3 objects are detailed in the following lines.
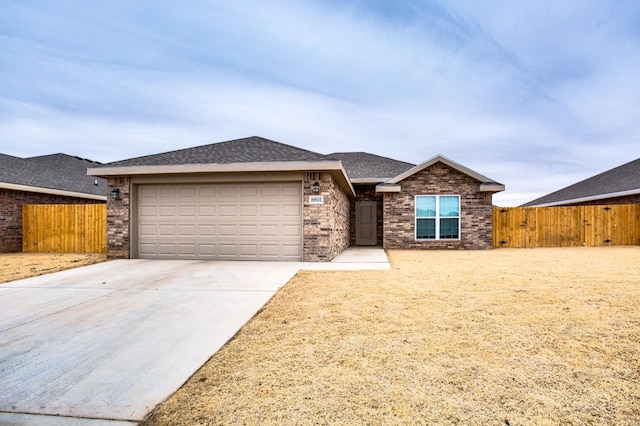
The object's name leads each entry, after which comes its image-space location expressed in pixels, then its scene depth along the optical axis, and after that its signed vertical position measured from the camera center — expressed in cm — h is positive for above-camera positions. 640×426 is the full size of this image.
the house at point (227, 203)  936 +25
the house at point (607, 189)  1608 +118
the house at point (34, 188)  1274 +104
